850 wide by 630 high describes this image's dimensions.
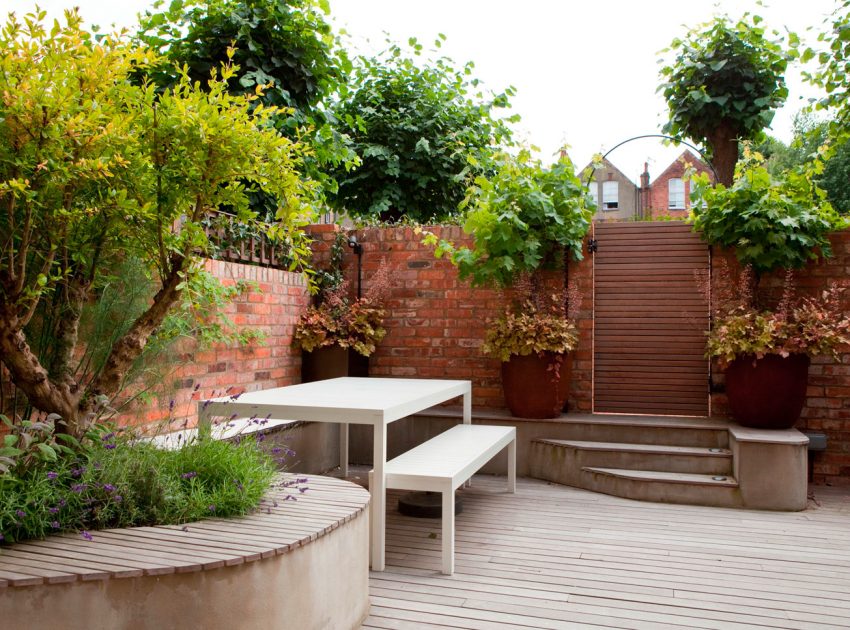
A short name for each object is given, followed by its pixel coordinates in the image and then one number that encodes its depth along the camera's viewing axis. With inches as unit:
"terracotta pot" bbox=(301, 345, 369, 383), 235.8
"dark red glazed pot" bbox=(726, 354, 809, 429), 197.0
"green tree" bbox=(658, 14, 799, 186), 268.4
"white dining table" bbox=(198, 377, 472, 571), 131.8
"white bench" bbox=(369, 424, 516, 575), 132.3
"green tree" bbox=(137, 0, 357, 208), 241.0
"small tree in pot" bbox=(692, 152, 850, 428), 195.5
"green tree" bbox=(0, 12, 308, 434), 90.8
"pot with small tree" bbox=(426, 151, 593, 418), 215.8
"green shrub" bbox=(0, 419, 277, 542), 89.6
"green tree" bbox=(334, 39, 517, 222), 383.9
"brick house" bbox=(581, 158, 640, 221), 1204.5
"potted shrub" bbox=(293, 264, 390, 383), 231.9
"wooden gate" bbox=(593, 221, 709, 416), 230.5
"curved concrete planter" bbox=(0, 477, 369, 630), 75.7
